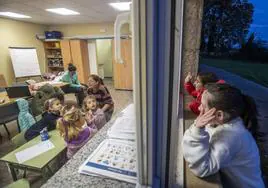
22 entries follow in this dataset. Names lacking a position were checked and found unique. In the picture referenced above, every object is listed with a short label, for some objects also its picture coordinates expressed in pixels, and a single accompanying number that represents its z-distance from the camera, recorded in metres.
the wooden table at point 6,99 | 2.42
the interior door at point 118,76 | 5.33
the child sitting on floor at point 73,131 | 1.25
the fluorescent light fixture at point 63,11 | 3.89
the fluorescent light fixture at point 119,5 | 3.53
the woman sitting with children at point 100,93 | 2.24
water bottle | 1.62
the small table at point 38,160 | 1.28
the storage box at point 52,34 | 5.95
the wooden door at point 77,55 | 5.82
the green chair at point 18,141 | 1.68
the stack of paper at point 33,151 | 1.37
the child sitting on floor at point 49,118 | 1.83
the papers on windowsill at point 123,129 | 0.87
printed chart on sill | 0.63
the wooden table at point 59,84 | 3.44
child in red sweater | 1.59
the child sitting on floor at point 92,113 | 1.60
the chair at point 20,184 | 1.16
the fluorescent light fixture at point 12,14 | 4.23
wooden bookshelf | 6.25
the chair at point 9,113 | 2.48
